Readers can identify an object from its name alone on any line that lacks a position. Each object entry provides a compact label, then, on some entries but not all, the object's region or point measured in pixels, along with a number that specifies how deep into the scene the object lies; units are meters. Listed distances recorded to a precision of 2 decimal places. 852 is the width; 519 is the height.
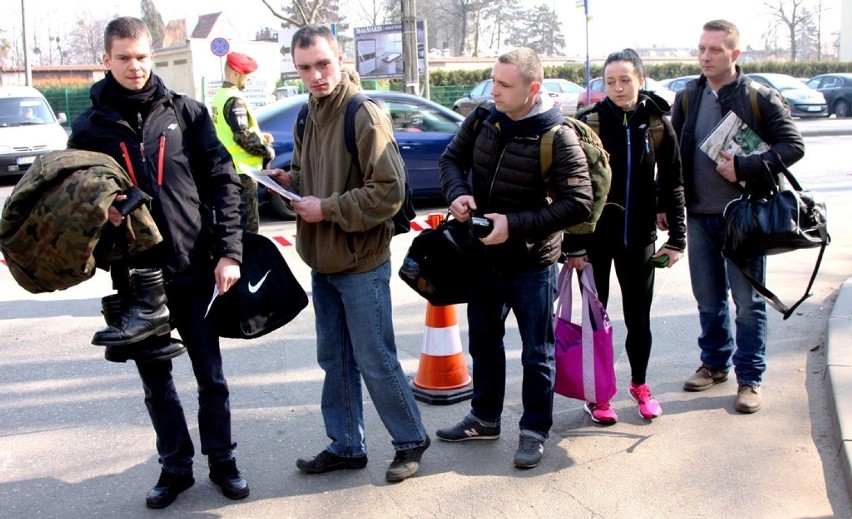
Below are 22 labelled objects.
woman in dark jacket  4.45
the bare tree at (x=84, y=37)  85.75
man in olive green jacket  3.55
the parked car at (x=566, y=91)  28.81
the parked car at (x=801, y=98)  28.48
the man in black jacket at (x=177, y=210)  3.38
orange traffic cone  5.01
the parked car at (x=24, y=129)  16.27
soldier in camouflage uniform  6.95
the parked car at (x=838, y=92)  30.47
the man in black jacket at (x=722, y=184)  4.57
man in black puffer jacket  3.77
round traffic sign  18.05
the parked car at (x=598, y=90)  19.63
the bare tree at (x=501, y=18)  80.38
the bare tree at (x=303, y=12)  27.56
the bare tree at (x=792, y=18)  70.19
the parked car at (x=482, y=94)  24.63
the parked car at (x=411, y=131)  10.80
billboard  21.29
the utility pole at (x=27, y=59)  36.32
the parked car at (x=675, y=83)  29.48
